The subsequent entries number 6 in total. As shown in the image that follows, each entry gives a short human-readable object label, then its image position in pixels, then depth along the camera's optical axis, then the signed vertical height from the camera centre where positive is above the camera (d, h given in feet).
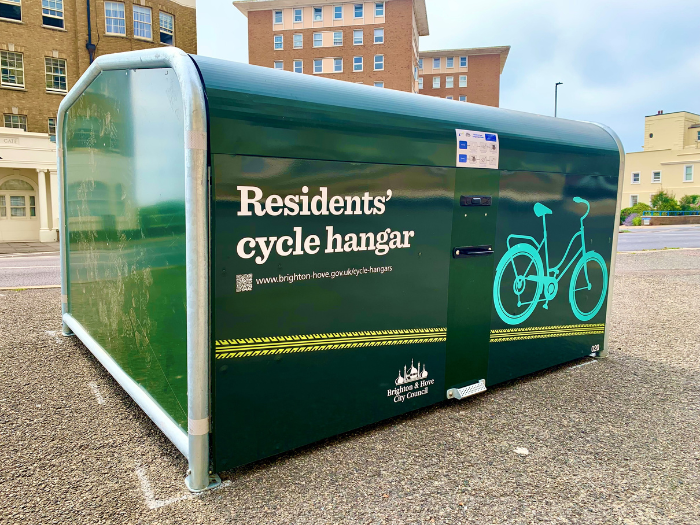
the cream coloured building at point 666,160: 182.19 +21.02
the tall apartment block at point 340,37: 159.84 +55.31
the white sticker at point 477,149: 12.75 +1.68
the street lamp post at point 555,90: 104.43 +25.20
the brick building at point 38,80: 76.74 +19.90
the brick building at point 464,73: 215.92 +60.08
